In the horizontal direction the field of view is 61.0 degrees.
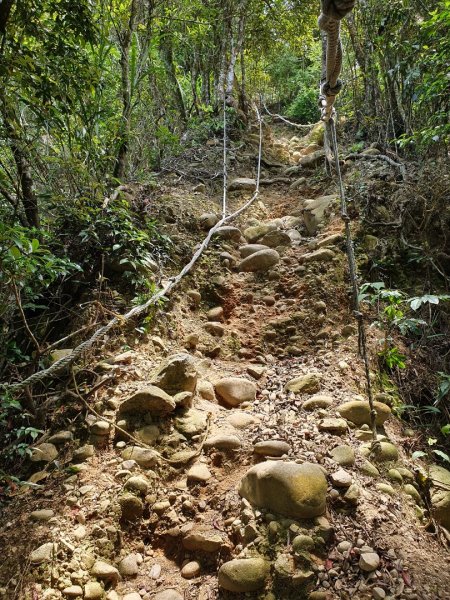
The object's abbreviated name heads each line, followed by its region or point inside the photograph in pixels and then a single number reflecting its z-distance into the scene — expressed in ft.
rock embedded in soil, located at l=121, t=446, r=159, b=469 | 5.98
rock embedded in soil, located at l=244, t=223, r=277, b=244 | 13.21
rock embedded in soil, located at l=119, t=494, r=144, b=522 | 5.35
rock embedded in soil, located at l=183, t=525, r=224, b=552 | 4.91
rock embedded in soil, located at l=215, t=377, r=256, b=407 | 7.62
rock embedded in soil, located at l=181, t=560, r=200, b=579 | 4.80
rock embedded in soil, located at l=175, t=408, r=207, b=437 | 6.56
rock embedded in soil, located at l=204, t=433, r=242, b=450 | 6.26
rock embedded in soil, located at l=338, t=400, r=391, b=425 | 6.43
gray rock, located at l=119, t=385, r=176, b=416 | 6.57
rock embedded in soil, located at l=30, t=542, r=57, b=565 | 4.61
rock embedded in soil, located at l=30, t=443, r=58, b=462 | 6.06
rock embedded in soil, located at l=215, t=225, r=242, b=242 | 12.75
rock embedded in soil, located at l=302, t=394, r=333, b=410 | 6.79
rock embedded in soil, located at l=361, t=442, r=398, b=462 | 5.77
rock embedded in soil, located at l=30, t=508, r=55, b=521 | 5.12
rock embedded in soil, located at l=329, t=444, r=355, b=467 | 5.52
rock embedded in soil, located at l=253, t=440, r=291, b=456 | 5.75
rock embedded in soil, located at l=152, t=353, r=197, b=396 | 7.03
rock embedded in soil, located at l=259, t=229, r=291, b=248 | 12.60
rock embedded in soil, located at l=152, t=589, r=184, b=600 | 4.49
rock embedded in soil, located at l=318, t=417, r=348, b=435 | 6.17
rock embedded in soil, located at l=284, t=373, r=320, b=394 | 7.34
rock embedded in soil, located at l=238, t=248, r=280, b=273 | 11.61
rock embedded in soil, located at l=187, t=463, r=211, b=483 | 5.88
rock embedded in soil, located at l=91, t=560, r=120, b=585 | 4.66
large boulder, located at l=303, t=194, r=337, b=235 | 12.81
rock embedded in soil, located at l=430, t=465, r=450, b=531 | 5.33
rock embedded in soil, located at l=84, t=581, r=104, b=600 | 4.44
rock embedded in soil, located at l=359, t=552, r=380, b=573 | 4.25
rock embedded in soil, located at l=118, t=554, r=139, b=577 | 4.85
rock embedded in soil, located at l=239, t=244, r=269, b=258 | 12.23
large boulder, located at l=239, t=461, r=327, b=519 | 4.75
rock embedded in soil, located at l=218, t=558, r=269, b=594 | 4.25
